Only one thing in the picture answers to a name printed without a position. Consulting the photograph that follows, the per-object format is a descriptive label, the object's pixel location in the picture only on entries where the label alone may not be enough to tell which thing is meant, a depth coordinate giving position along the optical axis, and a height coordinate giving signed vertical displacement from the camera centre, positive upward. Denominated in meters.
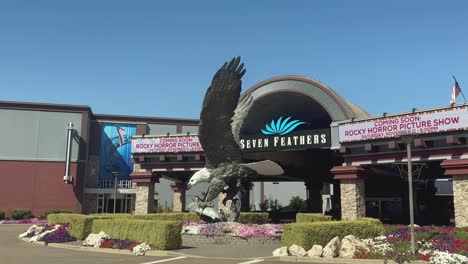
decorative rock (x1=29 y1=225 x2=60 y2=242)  19.58 -2.00
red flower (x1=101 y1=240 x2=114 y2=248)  16.36 -1.89
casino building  24.38 +3.03
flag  26.75 +6.50
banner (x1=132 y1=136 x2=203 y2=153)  33.34 +3.74
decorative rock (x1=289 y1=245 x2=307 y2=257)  13.68 -1.69
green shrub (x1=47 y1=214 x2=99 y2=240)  19.59 -1.49
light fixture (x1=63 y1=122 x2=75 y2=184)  44.66 +3.48
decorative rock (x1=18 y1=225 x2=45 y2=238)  21.53 -1.95
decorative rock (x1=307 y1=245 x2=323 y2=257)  13.45 -1.66
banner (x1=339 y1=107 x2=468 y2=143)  22.48 +3.99
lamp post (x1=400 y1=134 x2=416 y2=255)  13.21 +0.76
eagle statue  18.56 +2.03
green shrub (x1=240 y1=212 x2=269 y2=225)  28.06 -1.45
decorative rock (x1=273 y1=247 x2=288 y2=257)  13.93 -1.78
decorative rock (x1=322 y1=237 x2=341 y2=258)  13.18 -1.56
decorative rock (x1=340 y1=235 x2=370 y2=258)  13.04 -1.47
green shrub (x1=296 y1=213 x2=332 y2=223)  21.94 -1.05
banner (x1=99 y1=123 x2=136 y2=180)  48.84 +4.56
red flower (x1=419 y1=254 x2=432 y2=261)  12.01 -1.58
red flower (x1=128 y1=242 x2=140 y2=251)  15.57 -1.84
